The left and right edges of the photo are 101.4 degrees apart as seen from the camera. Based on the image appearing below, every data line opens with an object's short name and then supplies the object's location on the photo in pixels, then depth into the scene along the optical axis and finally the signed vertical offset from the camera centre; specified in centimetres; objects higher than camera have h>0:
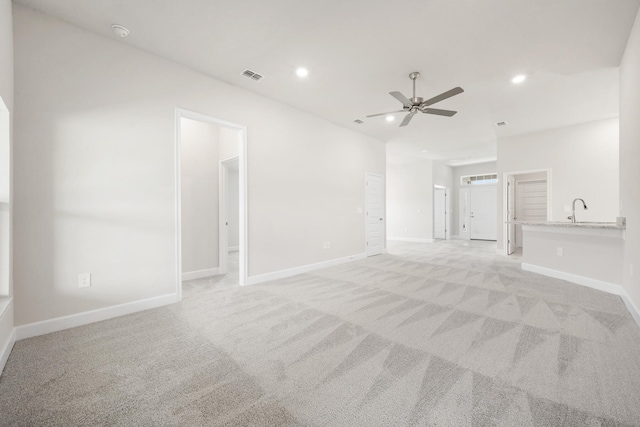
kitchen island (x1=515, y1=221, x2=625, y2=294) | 359 -64
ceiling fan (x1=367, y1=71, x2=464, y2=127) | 338 +147
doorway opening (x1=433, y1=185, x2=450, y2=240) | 1059 -10
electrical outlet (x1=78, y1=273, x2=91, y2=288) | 268 -70
